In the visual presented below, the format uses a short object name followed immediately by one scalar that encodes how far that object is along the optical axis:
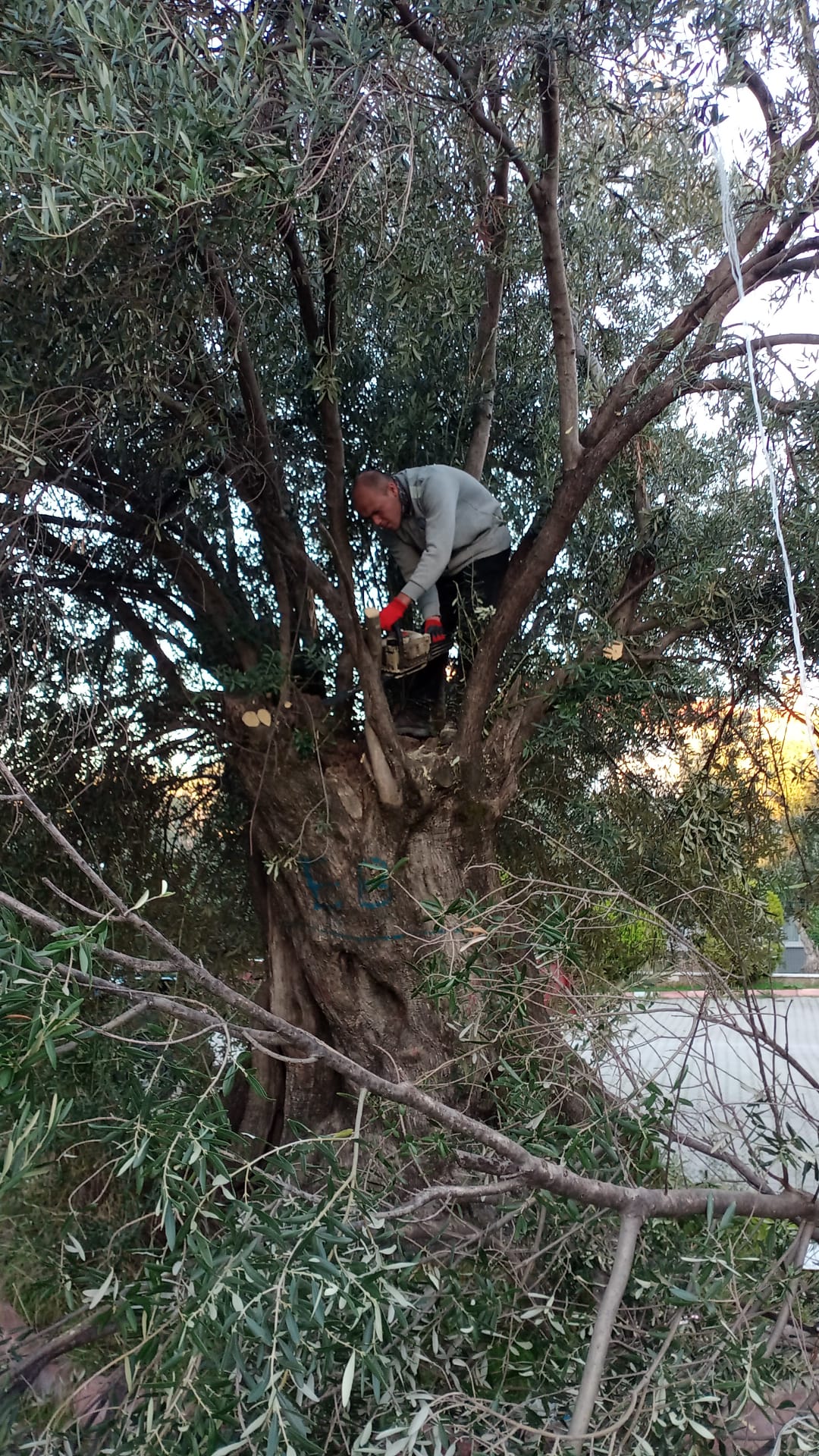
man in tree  3.71
